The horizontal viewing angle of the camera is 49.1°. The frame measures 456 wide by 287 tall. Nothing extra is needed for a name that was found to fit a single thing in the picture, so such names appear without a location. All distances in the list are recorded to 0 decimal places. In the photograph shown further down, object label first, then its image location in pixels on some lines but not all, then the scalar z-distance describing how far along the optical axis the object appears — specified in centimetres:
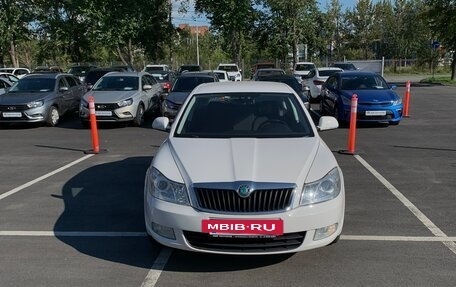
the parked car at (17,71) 3144
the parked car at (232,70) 3396
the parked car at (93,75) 2179
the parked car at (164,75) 2667
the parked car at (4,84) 1835
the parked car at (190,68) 3338
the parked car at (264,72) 2210
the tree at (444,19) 3328
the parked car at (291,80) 1494
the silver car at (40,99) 1420
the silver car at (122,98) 1393
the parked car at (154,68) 3275
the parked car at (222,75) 2411
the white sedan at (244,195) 405
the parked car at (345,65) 3135
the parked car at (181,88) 1388
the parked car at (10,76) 2301
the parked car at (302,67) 3306
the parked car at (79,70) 3158
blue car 1323
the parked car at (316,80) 2131
